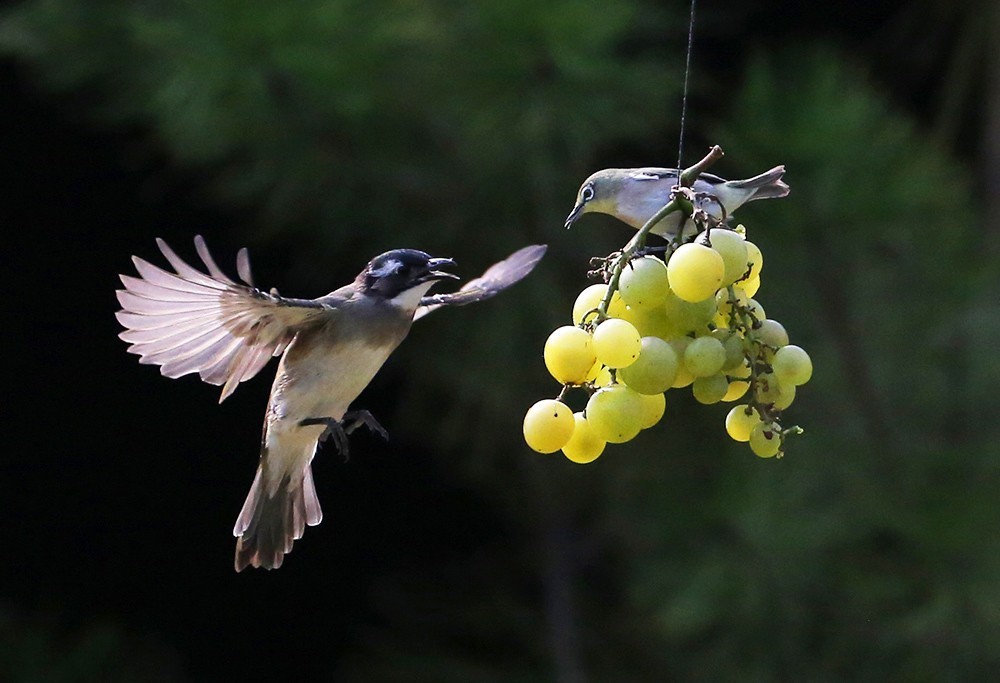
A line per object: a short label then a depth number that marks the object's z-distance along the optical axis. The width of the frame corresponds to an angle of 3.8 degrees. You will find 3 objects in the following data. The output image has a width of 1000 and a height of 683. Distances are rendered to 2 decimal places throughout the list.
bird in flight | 6.81
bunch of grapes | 6.60
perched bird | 6.74
